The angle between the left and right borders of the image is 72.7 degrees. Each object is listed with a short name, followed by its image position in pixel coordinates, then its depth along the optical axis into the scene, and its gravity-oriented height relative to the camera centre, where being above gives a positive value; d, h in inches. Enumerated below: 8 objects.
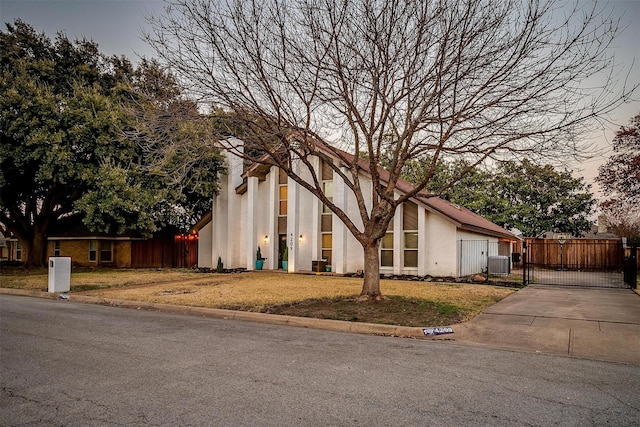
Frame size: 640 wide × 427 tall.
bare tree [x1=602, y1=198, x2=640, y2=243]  1217.2 +65.9
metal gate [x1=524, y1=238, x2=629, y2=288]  1083.9 -52.0
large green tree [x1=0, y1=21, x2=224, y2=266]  832.3 +189.2
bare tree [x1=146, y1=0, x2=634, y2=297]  408.8 +164.3
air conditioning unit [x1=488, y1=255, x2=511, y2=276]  953.8 -56.5
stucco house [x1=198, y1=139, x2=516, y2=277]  858.8 +15.8
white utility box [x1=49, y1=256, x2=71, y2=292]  590.6 -52.2
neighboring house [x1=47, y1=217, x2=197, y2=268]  1261.1 -31.6
